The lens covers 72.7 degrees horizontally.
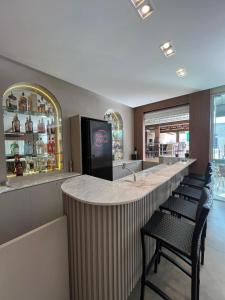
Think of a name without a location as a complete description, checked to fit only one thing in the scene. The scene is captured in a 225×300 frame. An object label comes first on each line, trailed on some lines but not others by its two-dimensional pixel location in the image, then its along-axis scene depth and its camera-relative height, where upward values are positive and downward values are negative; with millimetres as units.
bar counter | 1091 -719
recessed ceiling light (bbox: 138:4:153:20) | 1319 +1169
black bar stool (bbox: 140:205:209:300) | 1042 -731
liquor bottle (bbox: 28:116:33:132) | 2524 +311
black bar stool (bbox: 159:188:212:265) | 1553 -726
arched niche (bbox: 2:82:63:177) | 2283 +261
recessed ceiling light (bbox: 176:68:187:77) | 2504 +1170
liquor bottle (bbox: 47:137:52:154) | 2789 -55
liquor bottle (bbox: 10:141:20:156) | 2312 -63
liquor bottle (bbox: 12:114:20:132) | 2314 +305
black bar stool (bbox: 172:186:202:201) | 1993 -704
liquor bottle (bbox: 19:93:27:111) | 2402 +655
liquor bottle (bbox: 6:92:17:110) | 2261 +628
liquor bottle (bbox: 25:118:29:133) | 2490 +291
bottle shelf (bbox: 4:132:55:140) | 2268 +154
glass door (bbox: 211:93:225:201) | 3514 +91
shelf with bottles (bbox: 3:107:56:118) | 2283 +511
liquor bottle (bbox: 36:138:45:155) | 2656 -57
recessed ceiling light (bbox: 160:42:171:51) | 1844 +1180
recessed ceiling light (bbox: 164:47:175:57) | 1948 +1174
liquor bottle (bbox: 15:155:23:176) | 2298 -347
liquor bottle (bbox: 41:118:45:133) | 2699 +311
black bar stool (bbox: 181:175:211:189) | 2419 -701
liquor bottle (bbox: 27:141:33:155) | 2539 -71
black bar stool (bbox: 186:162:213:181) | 2684 -685
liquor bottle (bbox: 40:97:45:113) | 2651 +663
